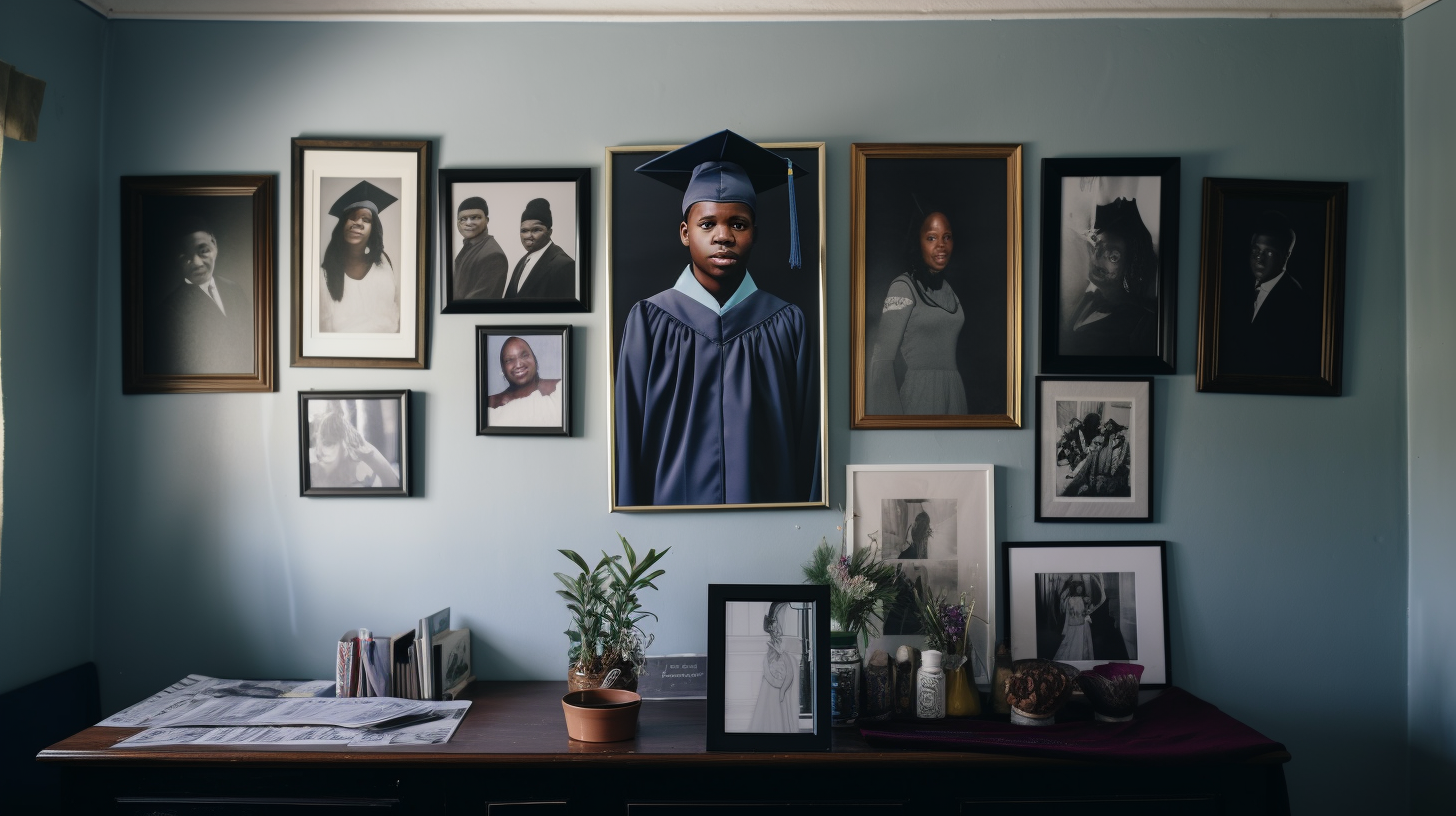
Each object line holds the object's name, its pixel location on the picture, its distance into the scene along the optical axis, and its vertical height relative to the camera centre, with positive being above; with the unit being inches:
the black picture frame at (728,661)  77.9 -24.3
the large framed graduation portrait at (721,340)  96.3 +8.3
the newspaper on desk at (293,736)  77.9 -30.7
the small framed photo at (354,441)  96.8 -3.4
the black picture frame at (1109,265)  96.8 +17.1
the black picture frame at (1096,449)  96.8 -4.3
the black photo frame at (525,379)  96.7 +3.8
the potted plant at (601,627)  86.9 -22.9
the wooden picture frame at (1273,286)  97.0 +14.7
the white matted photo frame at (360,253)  97.3 +18.5
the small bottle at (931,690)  85.9 -28.6
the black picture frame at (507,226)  97.0 +21.6
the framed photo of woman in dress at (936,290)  96.7 +14.1
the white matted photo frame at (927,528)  95.9 -13.4
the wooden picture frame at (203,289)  97.6 +14.3
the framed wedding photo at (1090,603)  95.7 -22.0
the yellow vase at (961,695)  87.6 -29.8
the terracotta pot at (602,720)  78.7 -29.2
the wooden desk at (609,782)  75.8 -34.2
